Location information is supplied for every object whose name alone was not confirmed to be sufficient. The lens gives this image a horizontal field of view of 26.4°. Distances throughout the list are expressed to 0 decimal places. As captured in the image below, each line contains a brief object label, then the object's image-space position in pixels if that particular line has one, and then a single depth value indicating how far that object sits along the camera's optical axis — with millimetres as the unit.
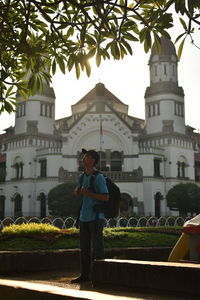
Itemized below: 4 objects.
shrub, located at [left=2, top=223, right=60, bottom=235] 10492
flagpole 47188
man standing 6406
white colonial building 48344
